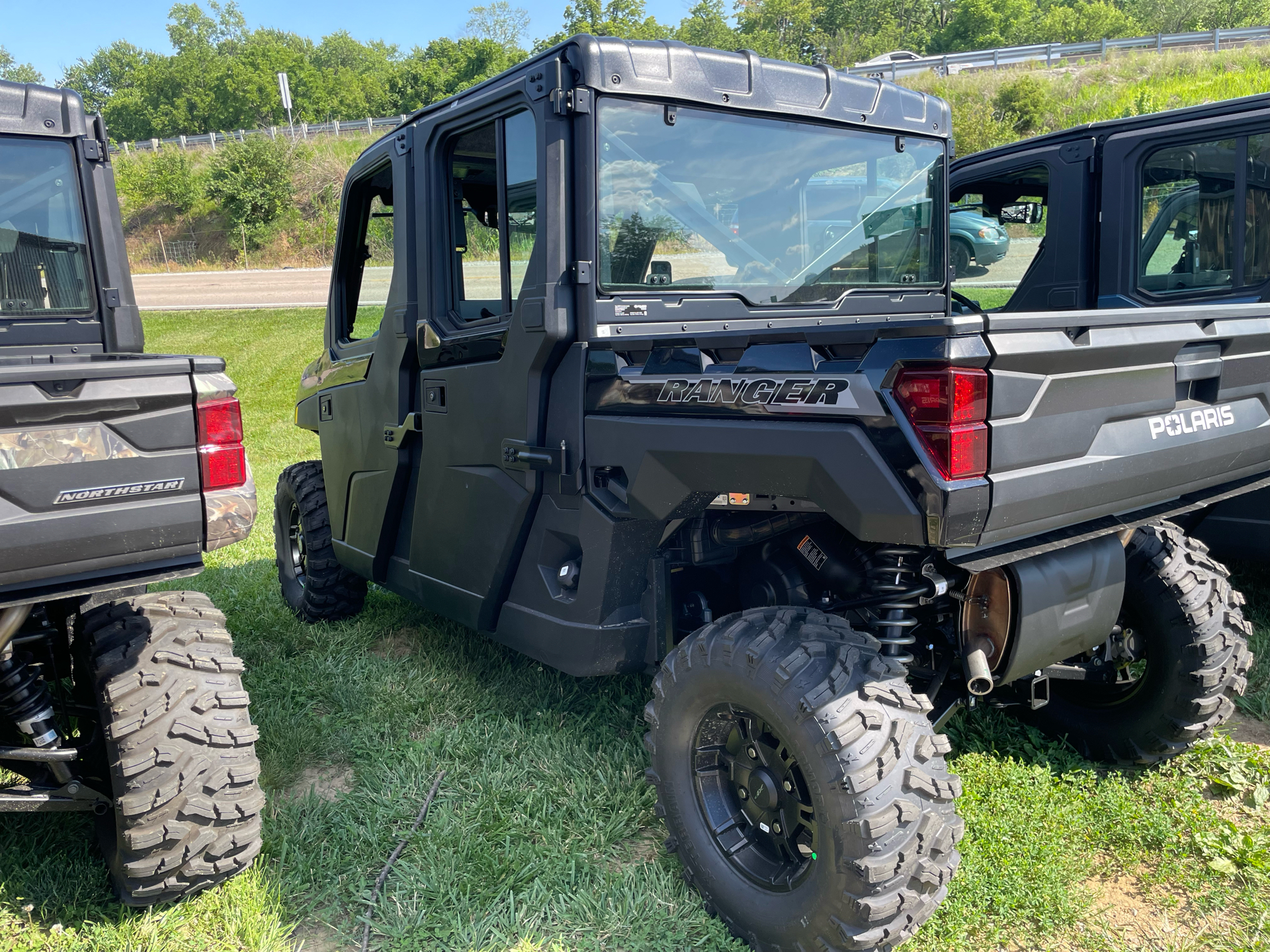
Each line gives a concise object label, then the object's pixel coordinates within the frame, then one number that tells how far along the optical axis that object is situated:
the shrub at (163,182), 44.41
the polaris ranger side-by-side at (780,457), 2.10
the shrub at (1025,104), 30.62
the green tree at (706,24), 65.50
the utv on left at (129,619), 2.10
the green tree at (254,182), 41.16
